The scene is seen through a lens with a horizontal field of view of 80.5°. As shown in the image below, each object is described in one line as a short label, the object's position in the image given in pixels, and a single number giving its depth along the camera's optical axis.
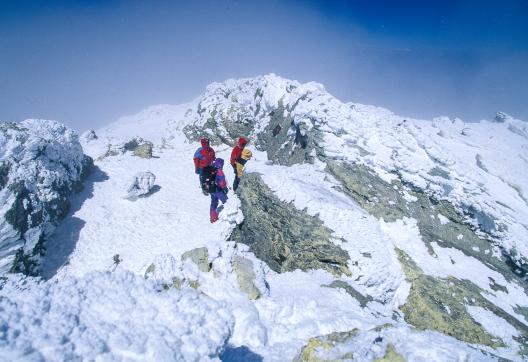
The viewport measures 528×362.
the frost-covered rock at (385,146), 14.41
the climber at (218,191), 13.88
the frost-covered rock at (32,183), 12.69
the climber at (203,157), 13.73
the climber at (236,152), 14.99
